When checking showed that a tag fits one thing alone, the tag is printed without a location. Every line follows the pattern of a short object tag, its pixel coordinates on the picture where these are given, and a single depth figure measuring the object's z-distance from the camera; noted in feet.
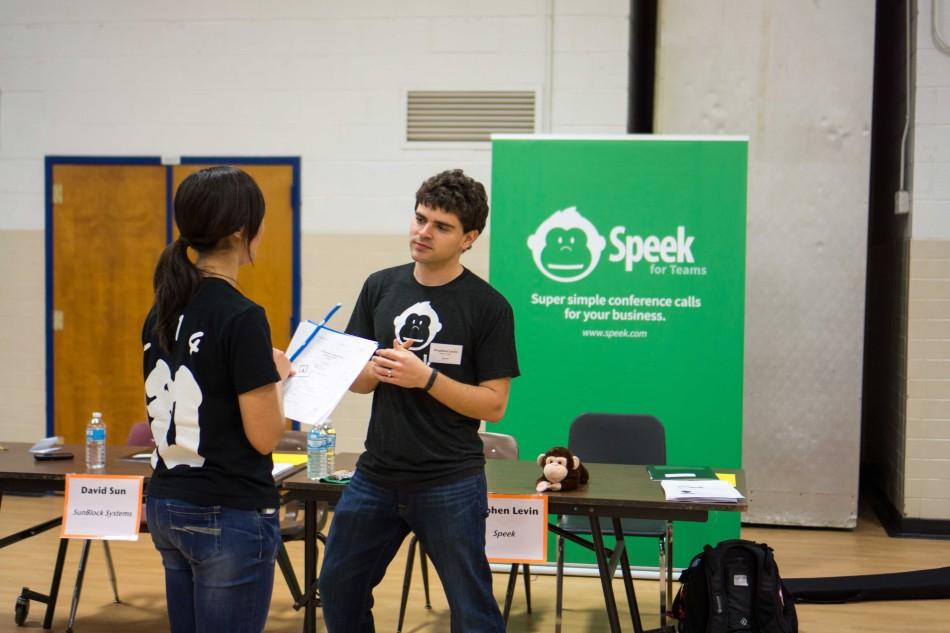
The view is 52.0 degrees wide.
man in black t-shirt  7.63
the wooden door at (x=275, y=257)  19.40
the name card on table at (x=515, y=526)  9.48
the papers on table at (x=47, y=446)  12.16
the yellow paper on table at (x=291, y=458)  12.37
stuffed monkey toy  10.37
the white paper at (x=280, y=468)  11.29
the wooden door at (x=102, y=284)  19.85
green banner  14.58
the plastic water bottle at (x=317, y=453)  11.01
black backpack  11.07
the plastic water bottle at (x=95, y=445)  11.58
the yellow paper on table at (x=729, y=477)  11.49
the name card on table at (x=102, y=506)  10.27
